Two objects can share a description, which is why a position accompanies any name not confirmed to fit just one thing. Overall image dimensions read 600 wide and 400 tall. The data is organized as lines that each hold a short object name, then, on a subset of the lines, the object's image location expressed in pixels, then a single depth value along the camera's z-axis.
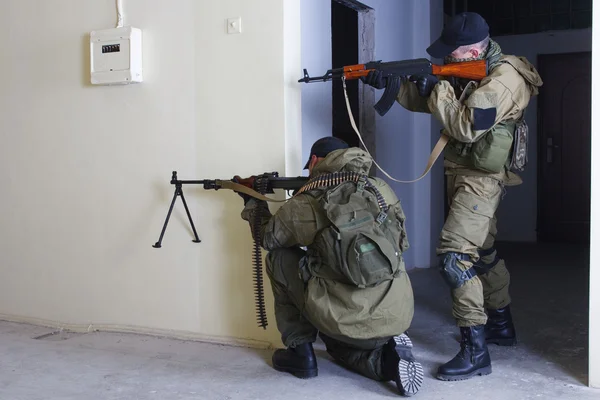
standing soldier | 2.77
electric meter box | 3.45
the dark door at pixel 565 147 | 6.94
